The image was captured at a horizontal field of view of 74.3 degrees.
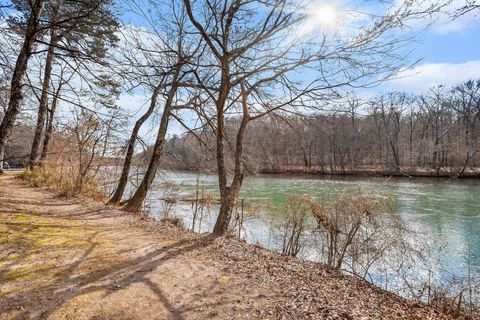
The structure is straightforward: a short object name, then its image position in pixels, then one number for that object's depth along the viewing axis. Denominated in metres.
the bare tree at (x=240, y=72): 5.41
